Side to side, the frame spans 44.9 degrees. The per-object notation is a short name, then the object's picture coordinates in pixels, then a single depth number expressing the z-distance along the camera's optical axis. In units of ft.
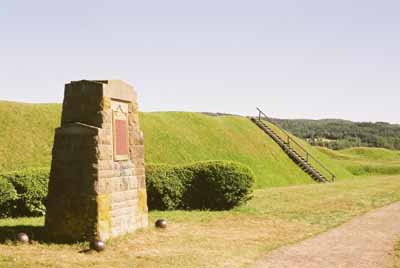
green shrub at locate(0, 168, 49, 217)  63.05
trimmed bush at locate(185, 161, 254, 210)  73.00
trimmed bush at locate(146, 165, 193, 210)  71.20
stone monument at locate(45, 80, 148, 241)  46.37
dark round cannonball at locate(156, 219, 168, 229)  55.42
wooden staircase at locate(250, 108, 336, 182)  154.56
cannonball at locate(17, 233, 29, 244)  44.70
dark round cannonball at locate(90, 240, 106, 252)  42.70
